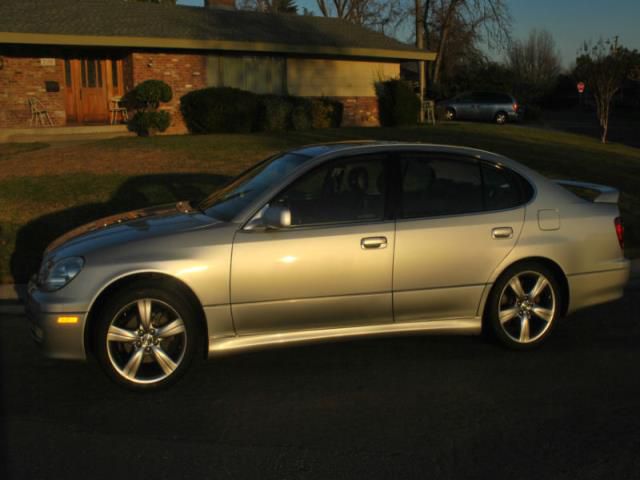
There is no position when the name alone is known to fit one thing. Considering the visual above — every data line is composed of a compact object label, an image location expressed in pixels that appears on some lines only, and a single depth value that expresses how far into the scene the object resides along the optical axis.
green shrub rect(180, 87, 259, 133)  23.19
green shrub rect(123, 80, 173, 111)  23.86
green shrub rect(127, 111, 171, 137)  23.41
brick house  23.83
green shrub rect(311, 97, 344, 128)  25.30
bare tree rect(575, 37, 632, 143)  26.95
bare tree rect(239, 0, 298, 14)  65.31
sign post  48.71
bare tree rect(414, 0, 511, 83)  47.86
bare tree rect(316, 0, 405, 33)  54.94
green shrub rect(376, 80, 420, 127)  28.62
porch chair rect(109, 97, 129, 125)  25.13
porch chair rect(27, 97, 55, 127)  24.00
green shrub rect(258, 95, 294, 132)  24.06
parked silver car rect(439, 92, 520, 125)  38.66
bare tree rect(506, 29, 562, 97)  69.43
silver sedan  5.28
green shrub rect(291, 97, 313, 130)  24.42
